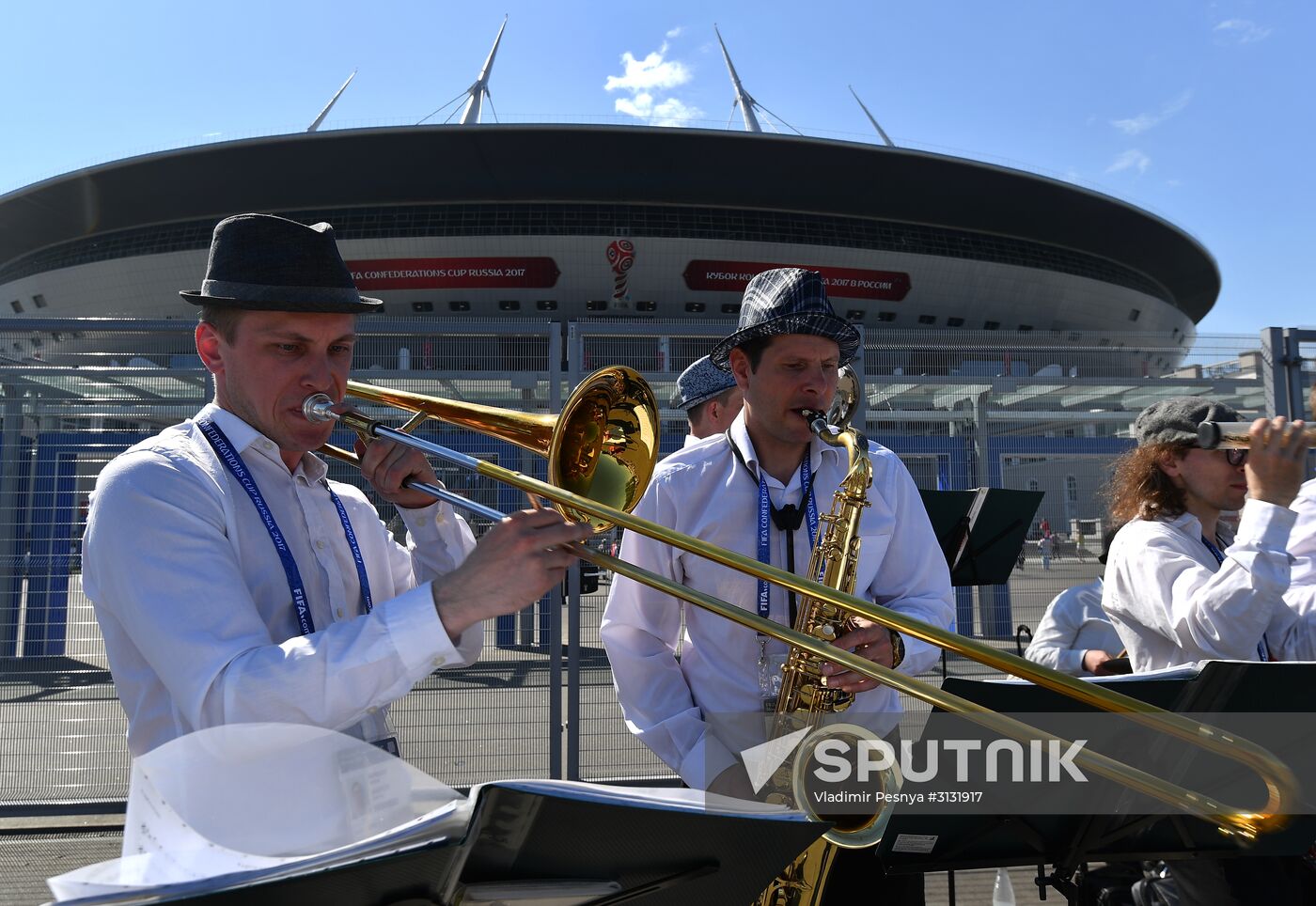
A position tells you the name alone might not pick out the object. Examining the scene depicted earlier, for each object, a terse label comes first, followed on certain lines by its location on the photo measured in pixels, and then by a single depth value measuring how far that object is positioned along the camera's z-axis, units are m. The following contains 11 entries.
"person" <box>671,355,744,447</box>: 5.18
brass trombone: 1.53
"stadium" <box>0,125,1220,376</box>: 34.41
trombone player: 1.59
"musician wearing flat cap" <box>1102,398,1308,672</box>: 2.82
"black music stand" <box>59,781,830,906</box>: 1.06
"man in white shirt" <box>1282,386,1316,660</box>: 3.21
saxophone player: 2.68
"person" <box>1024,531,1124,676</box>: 4.52
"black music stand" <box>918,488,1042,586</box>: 5.09
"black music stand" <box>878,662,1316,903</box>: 2.33
